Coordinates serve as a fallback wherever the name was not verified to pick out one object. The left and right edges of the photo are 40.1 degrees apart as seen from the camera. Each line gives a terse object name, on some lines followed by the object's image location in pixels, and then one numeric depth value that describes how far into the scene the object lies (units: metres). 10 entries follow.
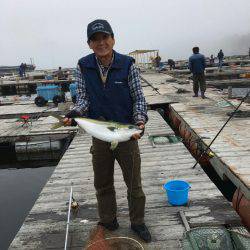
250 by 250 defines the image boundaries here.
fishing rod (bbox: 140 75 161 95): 20.13
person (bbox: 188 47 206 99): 14.80
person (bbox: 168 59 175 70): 43.43
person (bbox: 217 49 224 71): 37.53
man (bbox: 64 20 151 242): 3.87
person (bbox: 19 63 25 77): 49.19
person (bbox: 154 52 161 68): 45.34
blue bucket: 5.13
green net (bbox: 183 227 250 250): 3.60
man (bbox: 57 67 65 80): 34.38
